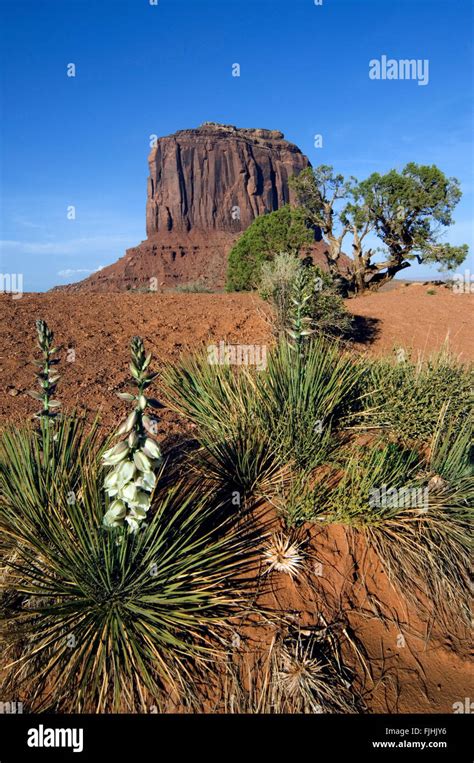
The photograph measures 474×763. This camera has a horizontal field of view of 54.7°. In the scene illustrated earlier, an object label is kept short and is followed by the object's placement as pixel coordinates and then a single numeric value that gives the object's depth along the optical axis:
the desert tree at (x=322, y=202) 23.20
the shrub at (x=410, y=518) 3.56
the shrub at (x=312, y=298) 10.21
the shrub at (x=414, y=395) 4.72
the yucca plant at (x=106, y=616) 2.52
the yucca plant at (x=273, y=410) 4.07
